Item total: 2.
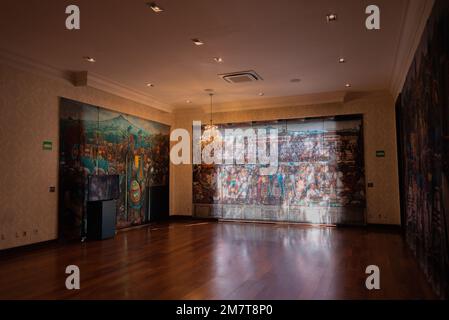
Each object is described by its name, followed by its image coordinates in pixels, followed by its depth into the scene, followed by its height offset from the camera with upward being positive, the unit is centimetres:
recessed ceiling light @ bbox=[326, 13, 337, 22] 448 +233
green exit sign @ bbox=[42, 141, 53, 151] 645 +71
